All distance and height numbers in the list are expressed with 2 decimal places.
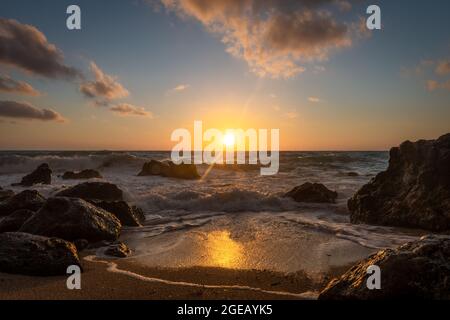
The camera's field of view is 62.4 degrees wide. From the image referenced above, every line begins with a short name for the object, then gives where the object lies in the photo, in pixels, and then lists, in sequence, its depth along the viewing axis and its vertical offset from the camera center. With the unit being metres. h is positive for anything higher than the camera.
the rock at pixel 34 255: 4.39 -1.29
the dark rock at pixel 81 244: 5.84 -1.48
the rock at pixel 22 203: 8.51 -1.21
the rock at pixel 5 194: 11.19 -1.37
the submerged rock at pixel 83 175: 20.98 -1.39
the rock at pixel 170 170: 21.34 -1.13
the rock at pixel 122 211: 7.98 -1.31
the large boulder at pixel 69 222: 6.10 -1.20
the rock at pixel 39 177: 17.06 -1.26
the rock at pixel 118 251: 5.60 -1.53
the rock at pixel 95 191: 10.22 -1.16
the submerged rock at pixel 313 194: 11.37 -1.34
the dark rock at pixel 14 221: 6.88 -1.32
